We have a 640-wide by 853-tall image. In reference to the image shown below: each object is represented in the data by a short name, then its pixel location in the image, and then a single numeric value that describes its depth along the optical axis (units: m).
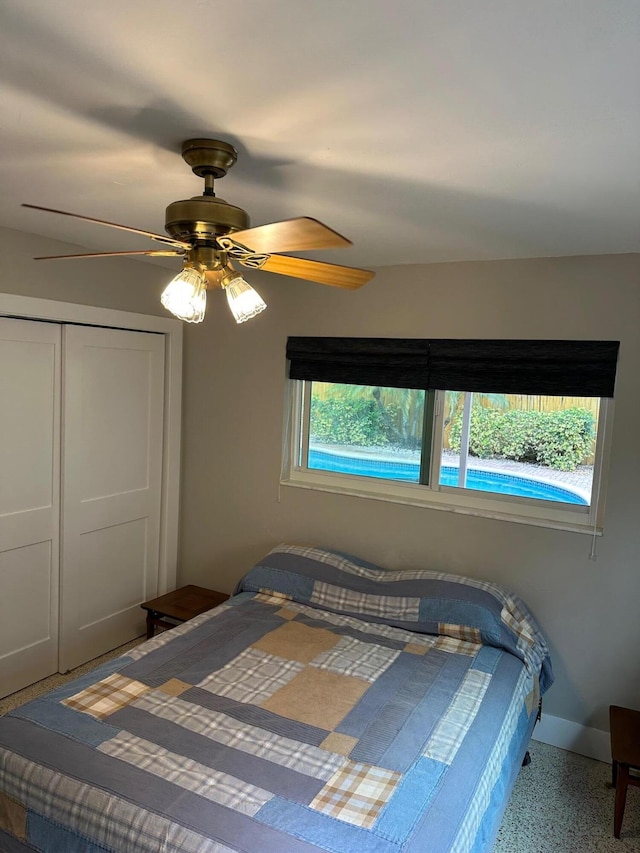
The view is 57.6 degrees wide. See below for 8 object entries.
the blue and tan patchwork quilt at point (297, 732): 1.53
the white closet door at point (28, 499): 2.81
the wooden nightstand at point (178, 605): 3.17
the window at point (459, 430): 2.69
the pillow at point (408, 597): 2.54
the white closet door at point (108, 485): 3.11
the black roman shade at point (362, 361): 2.98
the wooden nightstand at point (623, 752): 2.16
